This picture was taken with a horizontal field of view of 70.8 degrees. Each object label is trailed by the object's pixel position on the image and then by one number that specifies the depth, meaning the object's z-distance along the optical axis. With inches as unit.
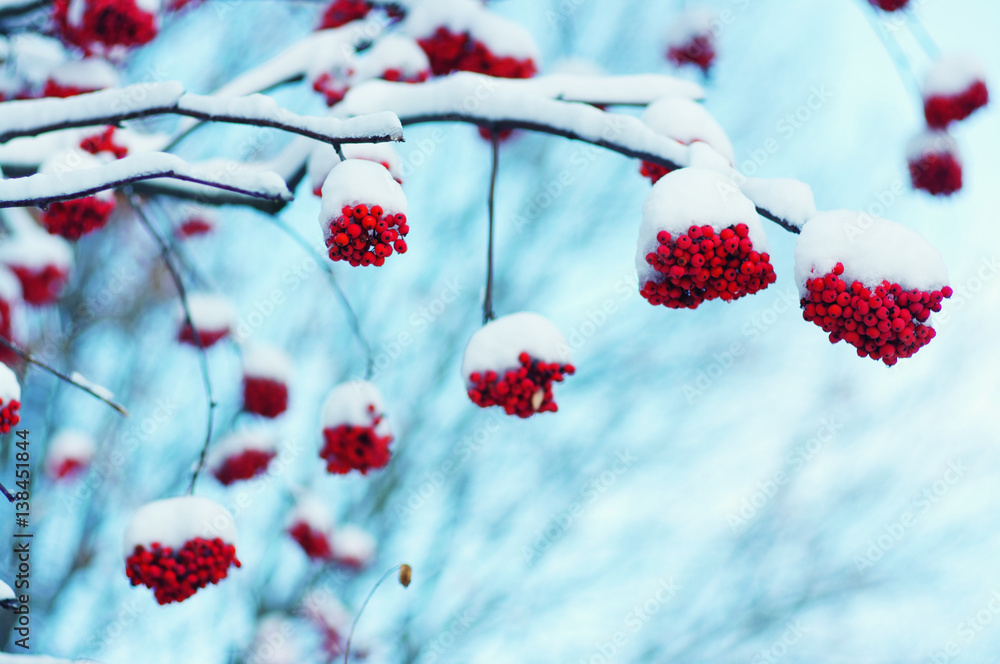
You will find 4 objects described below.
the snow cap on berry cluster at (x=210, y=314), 131.6
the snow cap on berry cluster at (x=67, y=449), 200.1
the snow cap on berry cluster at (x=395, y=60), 95.1
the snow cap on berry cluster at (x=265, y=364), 121.6
